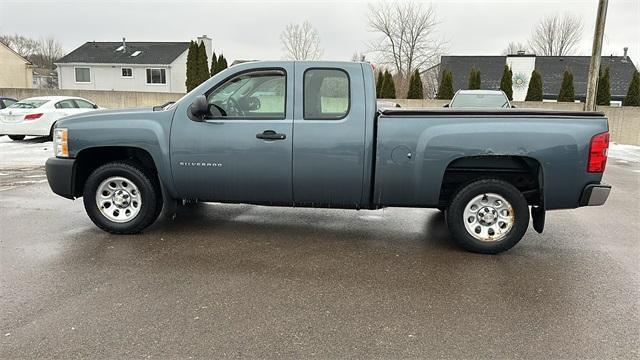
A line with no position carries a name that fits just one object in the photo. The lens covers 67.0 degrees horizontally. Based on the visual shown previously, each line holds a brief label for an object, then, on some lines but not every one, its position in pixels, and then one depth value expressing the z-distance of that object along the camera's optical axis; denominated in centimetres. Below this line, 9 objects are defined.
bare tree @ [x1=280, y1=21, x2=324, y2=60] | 4155
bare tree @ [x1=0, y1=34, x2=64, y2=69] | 7631
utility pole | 1379
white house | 4238
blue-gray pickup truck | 471
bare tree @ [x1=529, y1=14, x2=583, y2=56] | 5447
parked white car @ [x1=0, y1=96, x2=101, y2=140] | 1466
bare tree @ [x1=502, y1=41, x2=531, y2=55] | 6532
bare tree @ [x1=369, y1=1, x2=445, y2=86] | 4194
